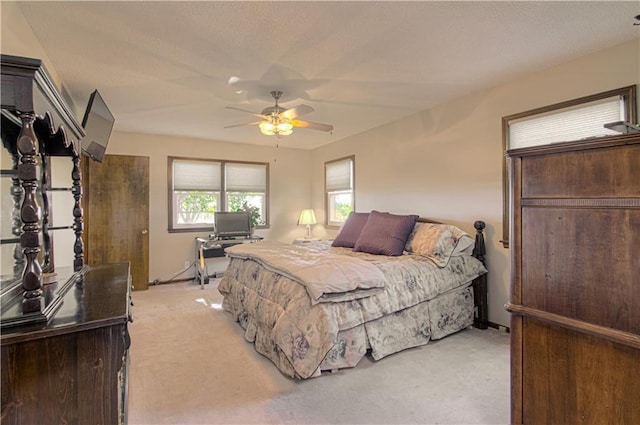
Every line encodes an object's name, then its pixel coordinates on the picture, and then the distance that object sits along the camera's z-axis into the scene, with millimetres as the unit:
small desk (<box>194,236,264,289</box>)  4992
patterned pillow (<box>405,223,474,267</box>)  3119
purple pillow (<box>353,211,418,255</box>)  3412
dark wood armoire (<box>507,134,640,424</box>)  1135
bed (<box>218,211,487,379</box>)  2275
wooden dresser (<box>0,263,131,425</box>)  1018
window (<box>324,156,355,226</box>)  5387
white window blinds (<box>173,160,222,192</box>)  5375
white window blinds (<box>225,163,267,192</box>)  5773
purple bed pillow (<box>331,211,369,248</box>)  4027
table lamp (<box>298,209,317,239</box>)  5914
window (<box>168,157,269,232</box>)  5375
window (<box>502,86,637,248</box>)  2430
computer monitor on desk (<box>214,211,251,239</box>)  5324
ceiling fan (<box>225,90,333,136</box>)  3123
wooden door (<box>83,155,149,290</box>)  4586
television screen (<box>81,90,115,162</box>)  2521
